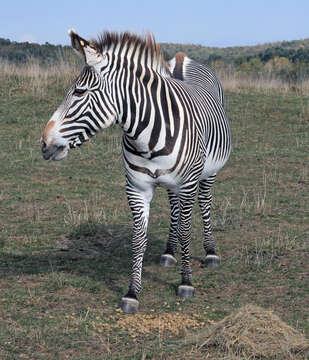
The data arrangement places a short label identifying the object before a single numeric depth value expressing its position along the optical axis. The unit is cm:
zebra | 959
